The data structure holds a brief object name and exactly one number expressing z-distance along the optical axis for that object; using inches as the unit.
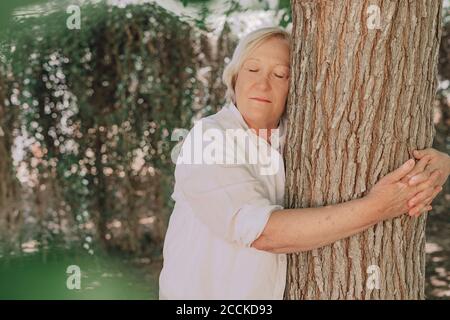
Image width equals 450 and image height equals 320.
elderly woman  88.5
